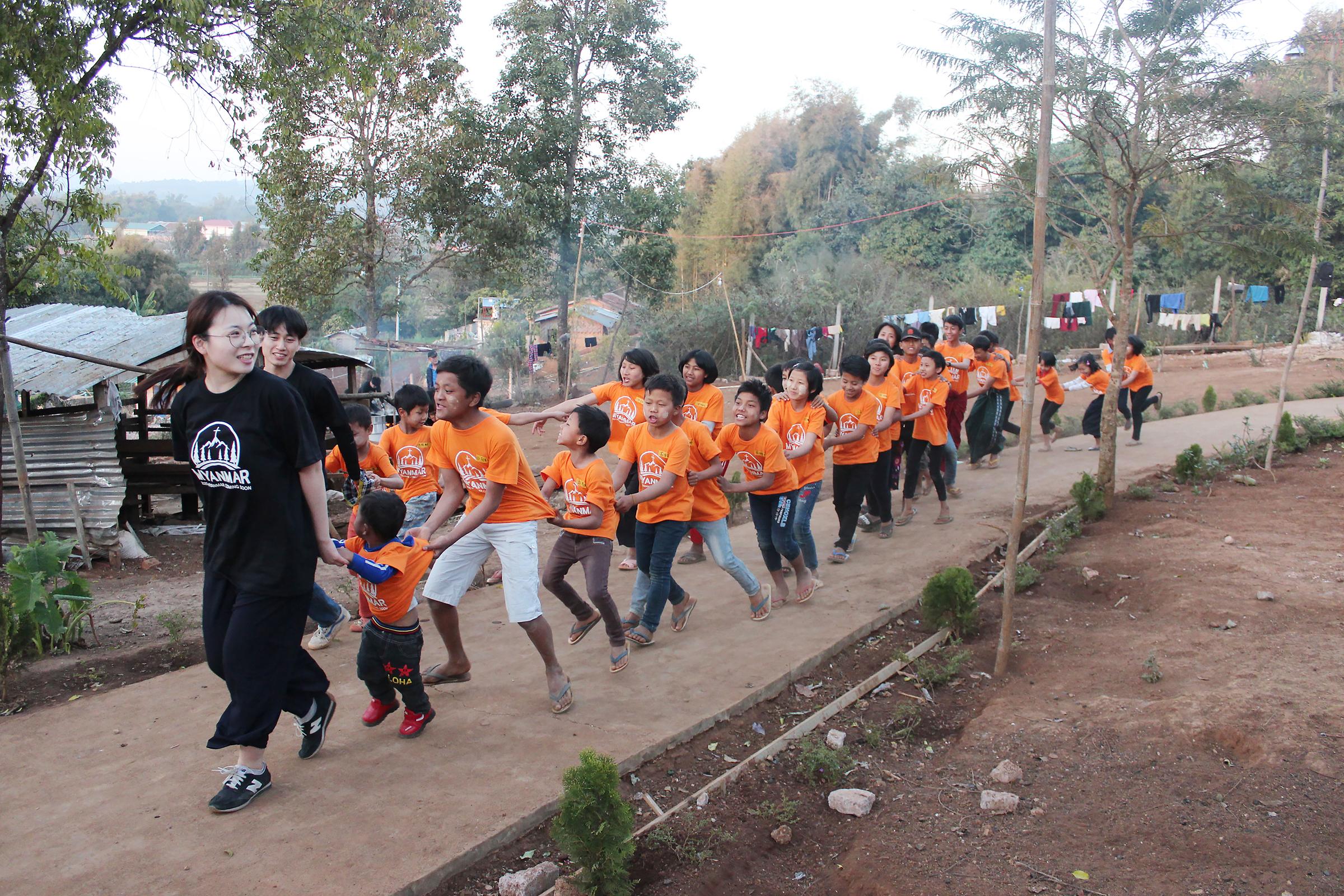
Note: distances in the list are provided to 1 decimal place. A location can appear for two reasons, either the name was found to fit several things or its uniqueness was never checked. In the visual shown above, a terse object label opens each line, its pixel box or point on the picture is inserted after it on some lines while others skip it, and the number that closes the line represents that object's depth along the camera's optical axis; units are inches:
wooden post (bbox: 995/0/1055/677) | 173.2
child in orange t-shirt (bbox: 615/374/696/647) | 187.8
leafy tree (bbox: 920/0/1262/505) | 283.7
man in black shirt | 162.1
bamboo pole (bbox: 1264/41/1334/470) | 329.1
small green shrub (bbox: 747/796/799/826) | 138.9
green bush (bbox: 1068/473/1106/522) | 301.0
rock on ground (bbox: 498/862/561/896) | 115.9
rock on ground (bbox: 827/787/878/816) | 141.7
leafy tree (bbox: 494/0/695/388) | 766.5
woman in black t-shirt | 125.6
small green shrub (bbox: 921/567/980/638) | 208.4
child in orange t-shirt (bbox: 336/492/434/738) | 150.3
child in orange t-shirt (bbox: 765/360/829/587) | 230.1
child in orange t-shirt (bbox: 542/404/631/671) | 179.9
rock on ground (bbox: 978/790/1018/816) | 136.1
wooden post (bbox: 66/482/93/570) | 299.4
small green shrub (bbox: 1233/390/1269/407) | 568.1
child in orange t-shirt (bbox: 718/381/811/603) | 214.7
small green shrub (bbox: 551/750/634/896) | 112.3
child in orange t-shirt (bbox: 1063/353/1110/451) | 417.1
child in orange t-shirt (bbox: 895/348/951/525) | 302.2
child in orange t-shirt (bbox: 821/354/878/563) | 254.8
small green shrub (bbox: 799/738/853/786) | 150.1
